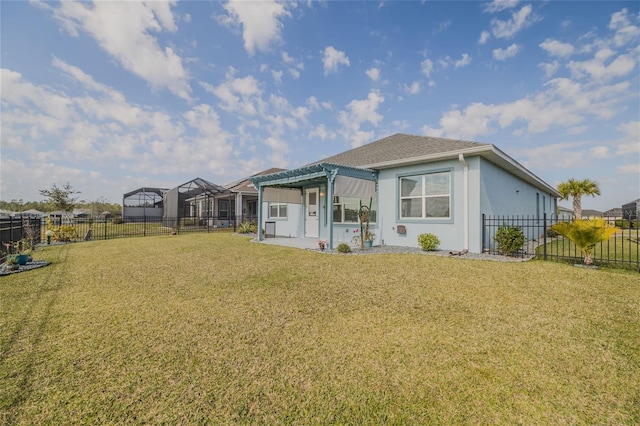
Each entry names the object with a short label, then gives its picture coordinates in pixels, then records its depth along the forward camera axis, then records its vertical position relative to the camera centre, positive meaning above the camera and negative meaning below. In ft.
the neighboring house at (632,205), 89.59 +3.41
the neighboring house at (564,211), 99.42 +1.38
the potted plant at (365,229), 31.81 -1.84
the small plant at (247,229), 54.80 -3.03
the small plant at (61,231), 41.96 -2.69
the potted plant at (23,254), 22.39 -3.71
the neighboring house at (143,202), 99.19 +4.94
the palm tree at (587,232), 20.13 -1.44
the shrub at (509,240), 25.01 -2.48
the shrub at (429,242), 28.12 -3.01
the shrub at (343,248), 28.50 -3.73
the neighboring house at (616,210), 75.88 +1.32
